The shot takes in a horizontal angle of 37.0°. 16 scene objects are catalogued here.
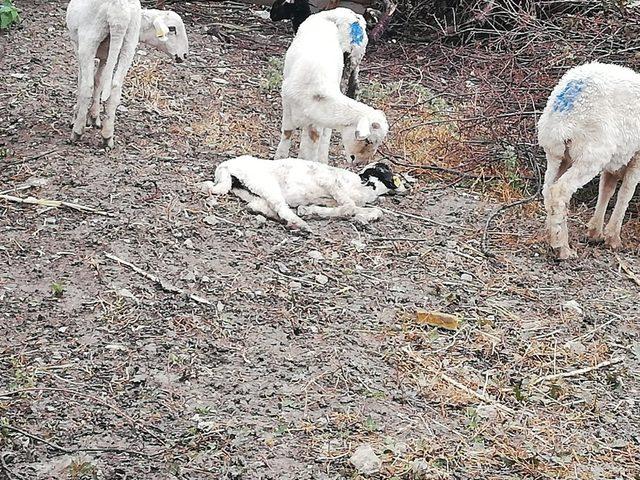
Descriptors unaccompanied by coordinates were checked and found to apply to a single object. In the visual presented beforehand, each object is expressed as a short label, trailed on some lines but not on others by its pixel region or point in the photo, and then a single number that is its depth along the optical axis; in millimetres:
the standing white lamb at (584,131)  6723
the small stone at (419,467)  4414
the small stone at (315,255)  6641
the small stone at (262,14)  13655
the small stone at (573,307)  6371
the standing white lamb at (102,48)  7469
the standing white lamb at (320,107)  7562
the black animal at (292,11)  12586
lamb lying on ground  7152
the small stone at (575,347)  5836
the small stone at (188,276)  6059
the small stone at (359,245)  6895
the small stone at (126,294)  5727
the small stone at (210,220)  6827
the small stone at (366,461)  4418
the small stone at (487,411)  4988
